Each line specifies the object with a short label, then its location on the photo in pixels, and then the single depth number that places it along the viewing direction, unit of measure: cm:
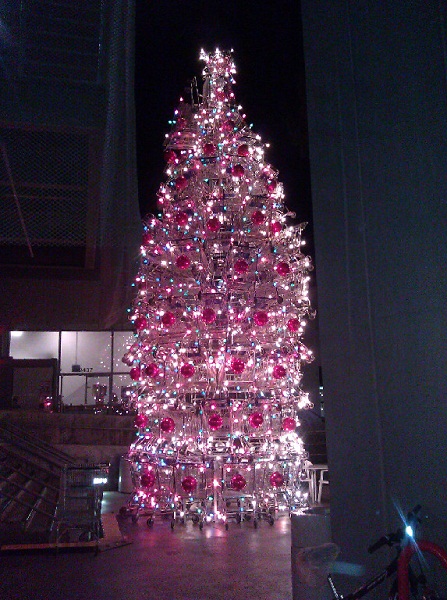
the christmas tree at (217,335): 790
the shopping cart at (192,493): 750
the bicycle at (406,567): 276
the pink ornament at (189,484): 737
